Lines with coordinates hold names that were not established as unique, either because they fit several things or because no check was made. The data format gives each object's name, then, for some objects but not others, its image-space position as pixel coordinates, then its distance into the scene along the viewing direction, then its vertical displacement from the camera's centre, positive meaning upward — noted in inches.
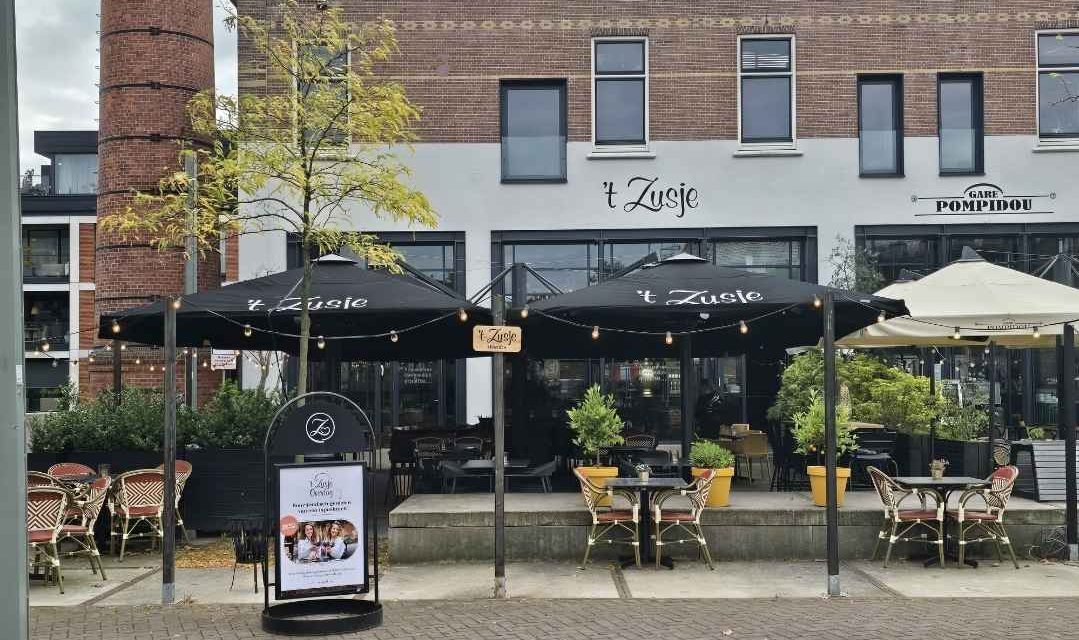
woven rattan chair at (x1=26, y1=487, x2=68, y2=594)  370.9 -55.5
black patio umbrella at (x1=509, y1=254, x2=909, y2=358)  448.1 +18.7
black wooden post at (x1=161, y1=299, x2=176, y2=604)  352.2 -42.1
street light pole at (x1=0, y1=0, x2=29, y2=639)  108.7 -1.6
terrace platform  419.2 -70.8
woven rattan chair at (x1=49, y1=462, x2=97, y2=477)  459.2 -49.9
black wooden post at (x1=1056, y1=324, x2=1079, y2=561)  413.7 -37.8
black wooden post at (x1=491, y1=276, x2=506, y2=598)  360.8 -42.1
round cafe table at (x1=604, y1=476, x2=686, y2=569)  397.7 -53.7
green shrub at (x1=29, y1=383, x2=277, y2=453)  489.7 -34.4
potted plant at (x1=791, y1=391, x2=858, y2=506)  446.0 -37.2
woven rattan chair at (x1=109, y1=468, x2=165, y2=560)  435.8 -59.5
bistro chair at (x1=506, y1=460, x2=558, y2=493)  491.5 -56.6
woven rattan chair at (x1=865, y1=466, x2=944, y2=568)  405.7 -62.4
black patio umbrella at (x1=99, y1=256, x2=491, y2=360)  468.8 +17.0
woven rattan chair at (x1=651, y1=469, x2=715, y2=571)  401.7 -61.9
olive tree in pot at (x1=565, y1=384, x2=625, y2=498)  480.1 -33.9
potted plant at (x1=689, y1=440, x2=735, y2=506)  433.7 -47.5
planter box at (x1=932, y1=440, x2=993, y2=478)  525.7 -54.1
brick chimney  742.5 +152.8
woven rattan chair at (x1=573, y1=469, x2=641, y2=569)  402.6 -62.1
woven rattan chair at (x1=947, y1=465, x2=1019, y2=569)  405.4 -60.9
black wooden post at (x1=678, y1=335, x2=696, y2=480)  499.8 -29.5
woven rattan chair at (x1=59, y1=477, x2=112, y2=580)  394.4 -63.3
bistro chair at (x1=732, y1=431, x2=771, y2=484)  641.0 -57.4
